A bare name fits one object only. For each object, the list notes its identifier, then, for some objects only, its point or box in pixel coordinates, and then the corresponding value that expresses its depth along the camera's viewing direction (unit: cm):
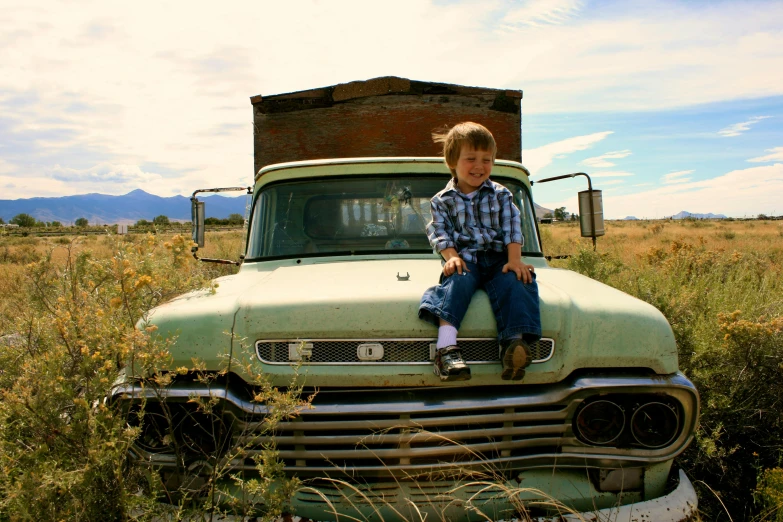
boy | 221
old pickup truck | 218
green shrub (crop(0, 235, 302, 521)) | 193
